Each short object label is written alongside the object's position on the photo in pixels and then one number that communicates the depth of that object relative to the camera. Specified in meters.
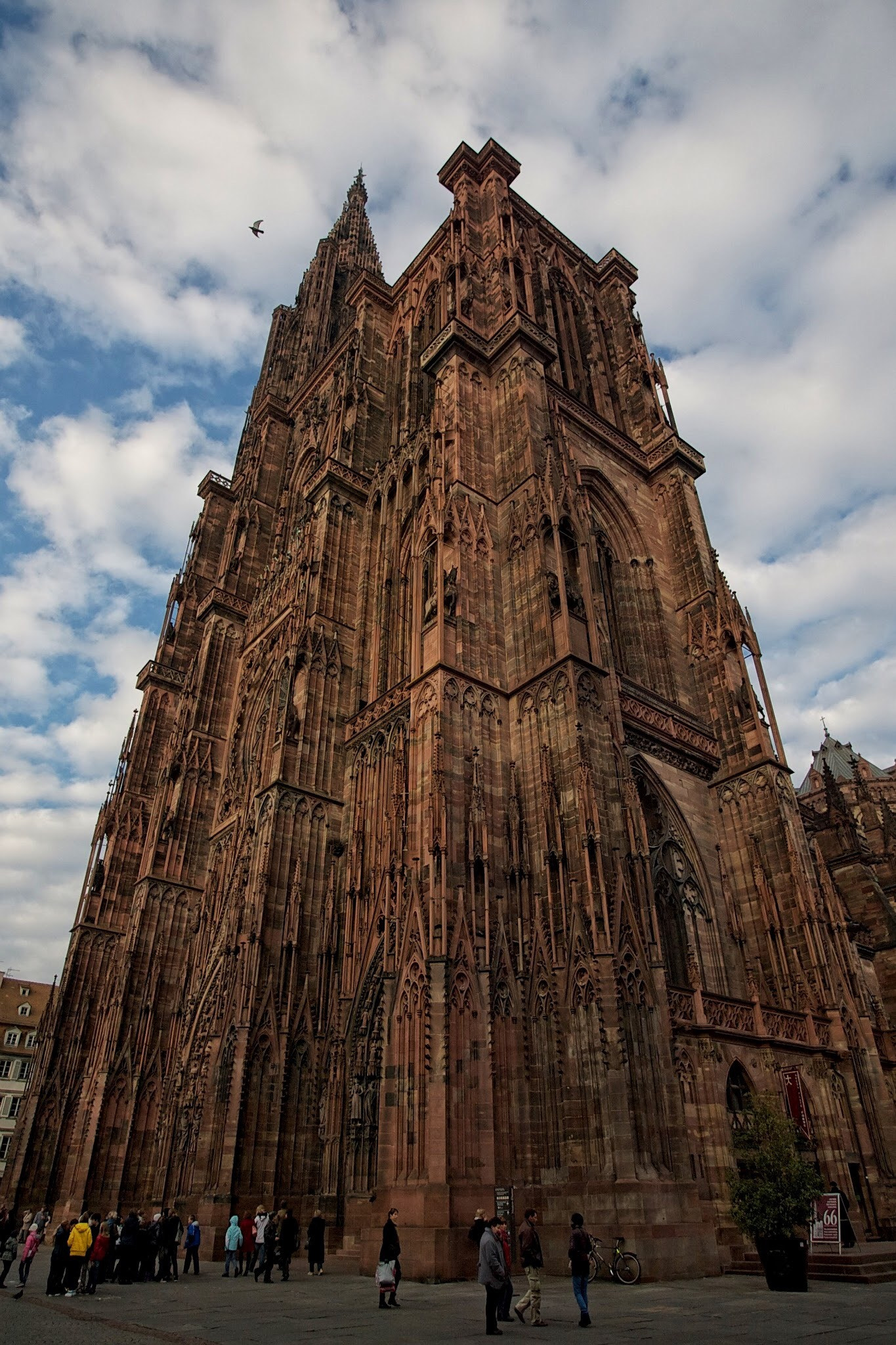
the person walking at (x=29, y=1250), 14.13
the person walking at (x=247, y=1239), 16.61
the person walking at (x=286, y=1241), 14.50
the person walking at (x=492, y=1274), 8.95
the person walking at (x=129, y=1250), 15.19
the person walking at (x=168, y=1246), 15.32
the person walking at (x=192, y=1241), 16.83
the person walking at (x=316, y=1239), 15.15
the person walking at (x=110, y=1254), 15.86
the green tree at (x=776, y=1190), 12.14
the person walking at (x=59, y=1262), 13.38
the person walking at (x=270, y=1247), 14.20
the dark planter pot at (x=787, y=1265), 11.80
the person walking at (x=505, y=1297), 9.61
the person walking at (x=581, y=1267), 9.65
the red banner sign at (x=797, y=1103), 17.80
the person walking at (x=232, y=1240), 16.02
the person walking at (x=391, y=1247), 10.89
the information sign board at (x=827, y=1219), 13.69
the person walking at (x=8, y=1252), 14.20
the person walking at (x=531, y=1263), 9.87
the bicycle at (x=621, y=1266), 12.89
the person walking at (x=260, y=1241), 14.93
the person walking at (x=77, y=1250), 13.11
